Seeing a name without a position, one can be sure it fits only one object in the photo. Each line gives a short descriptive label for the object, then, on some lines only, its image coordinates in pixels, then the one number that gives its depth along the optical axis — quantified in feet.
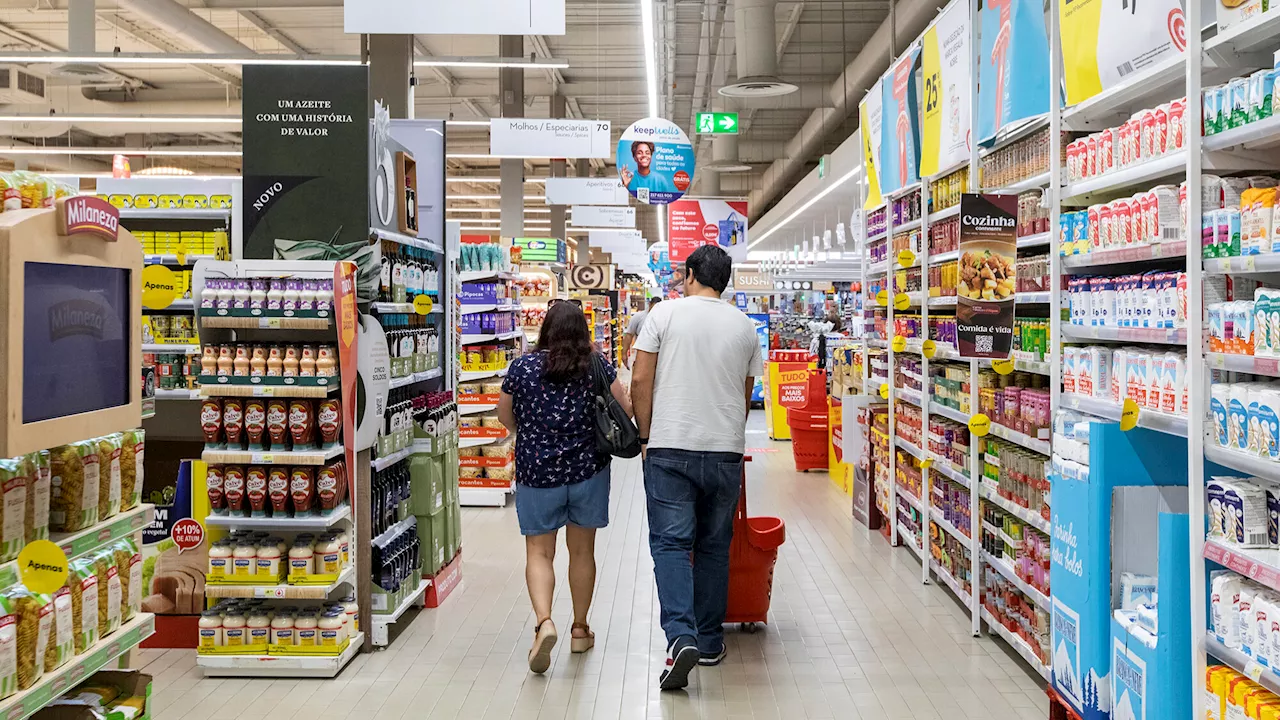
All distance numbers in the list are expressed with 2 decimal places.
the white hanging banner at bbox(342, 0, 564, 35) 18.70
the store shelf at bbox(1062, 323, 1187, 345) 10.76
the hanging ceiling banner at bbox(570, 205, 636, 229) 60.18
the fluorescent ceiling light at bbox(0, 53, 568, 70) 36.09
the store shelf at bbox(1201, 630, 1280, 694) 8.93
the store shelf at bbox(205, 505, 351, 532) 15.76
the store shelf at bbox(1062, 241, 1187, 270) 10.77
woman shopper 15.65
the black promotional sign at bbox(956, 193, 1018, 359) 15.83
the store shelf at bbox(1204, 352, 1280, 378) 8.94
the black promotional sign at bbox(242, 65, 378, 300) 16.66
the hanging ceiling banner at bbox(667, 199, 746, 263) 63.41
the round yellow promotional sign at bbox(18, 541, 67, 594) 7.14
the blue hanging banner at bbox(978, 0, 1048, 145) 15.06
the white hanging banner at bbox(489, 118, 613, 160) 39.24
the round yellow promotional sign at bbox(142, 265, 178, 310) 12.43
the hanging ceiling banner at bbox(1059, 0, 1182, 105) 11.23
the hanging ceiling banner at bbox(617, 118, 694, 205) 38.96
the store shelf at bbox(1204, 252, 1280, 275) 9.04
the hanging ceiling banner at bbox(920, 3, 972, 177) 18.43
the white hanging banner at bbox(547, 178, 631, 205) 52.26
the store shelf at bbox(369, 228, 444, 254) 17.16
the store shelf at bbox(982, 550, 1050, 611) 14.74
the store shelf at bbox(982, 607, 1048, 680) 14.95
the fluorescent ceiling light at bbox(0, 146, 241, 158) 59.72
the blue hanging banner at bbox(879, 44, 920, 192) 22.09
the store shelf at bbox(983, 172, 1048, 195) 15.03
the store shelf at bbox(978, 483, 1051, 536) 14.71
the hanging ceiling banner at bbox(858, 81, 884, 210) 25.96
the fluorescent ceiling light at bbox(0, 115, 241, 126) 46.93
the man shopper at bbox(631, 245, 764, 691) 14.89
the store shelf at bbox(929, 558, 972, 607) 18.63
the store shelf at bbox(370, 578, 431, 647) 17.17
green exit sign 46.55
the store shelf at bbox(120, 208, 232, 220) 19.29
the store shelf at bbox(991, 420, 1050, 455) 14.93
